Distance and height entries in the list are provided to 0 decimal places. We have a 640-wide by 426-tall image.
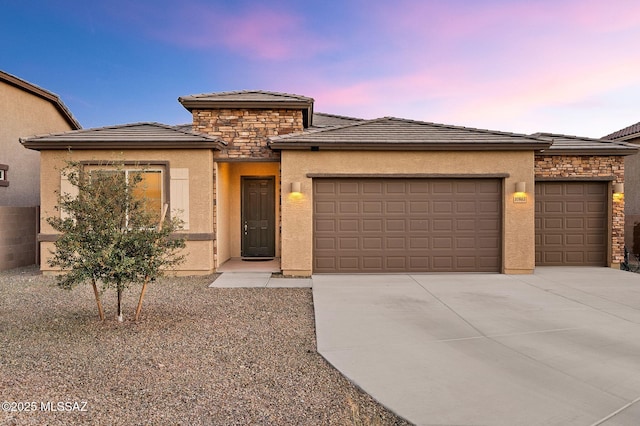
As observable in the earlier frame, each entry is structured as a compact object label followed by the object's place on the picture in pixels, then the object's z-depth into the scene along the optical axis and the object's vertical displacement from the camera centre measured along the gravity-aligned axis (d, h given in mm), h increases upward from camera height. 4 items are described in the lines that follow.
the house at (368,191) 8945 +458
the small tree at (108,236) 4793 -359
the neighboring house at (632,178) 13838 +1175
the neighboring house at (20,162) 10203 +1673
